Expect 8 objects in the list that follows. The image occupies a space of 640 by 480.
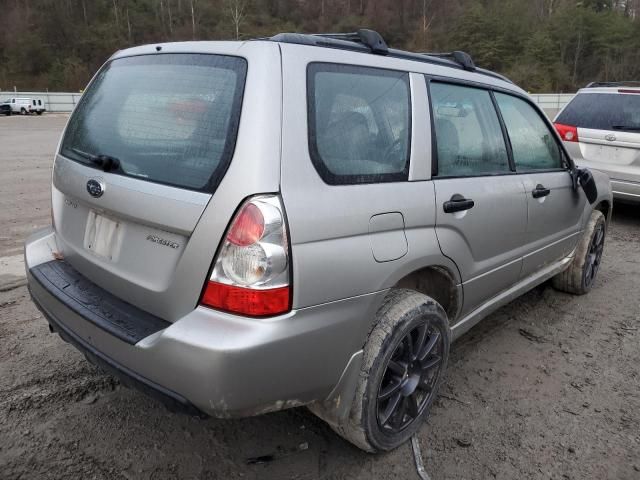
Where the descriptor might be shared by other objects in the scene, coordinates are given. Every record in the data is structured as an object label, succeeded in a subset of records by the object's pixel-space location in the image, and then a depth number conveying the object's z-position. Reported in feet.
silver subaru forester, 6.07
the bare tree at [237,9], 251.33
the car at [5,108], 121.49
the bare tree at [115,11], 274.98
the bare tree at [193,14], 274.30
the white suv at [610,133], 20.27
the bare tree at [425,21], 237.86
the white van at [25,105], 122.42
